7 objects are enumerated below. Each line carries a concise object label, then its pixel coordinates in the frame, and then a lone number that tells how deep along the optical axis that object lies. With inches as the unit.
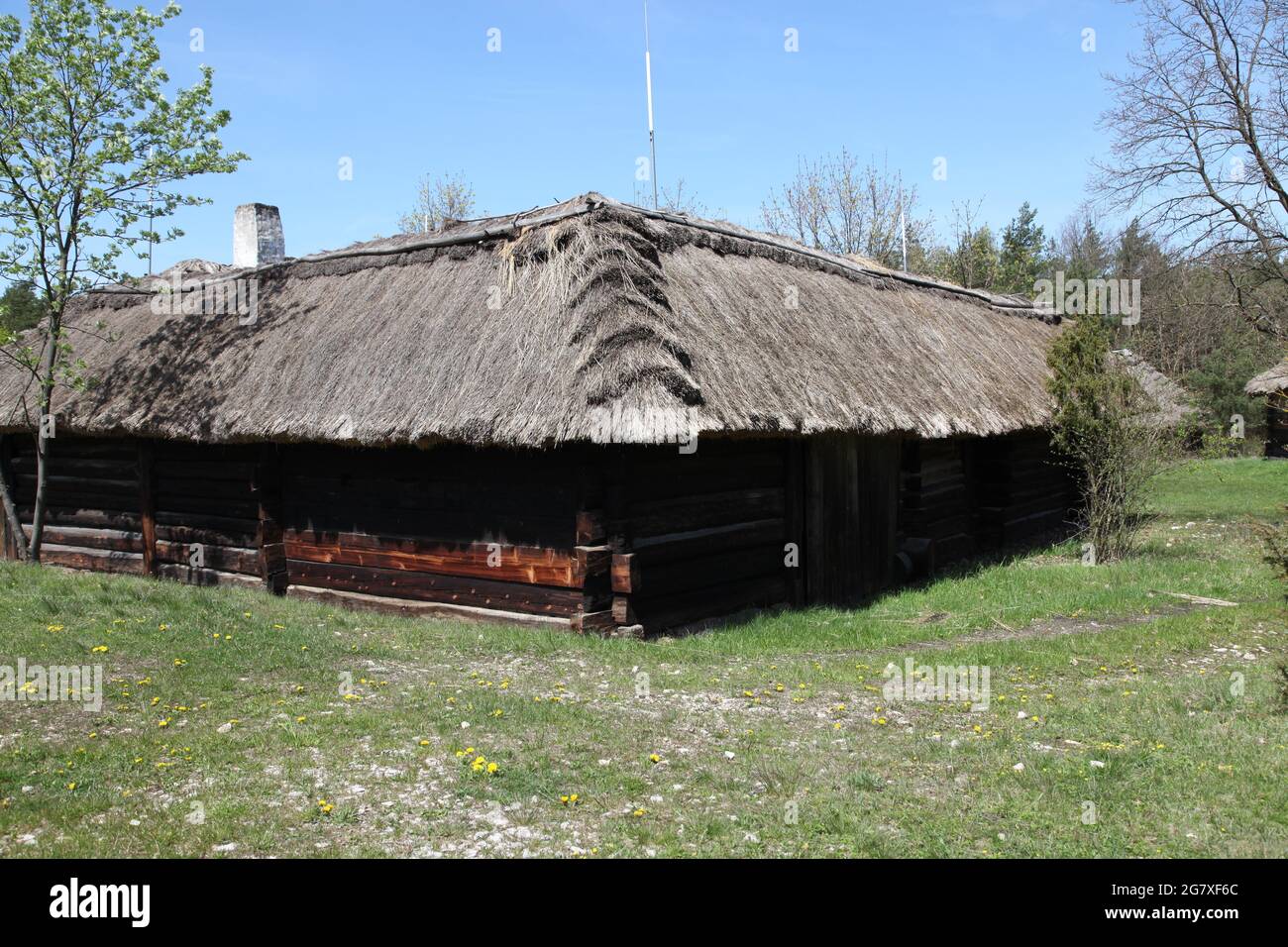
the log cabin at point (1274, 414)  1088.2
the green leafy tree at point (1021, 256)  1393.9
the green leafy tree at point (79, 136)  434.6
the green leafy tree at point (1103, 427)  496.7
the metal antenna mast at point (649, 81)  466.6
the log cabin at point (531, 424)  336.2
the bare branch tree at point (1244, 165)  645.9
